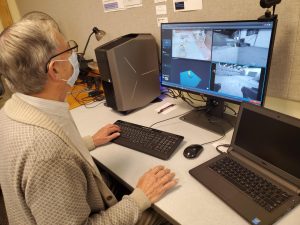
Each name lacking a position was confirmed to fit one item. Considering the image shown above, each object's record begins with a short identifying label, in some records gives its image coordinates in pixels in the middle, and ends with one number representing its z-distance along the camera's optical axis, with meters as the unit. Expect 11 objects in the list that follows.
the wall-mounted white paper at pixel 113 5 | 1.69
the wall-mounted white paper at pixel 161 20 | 1.46
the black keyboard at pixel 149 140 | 1.05
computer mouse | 1.00
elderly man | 0.68
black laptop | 0.74
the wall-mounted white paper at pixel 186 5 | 1.26
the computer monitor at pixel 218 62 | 0.95
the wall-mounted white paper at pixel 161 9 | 1.43
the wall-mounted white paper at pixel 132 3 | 1.56
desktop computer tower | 1.35
